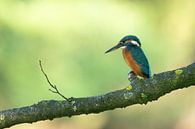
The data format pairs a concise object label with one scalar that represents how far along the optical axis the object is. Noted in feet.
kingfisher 26.13
